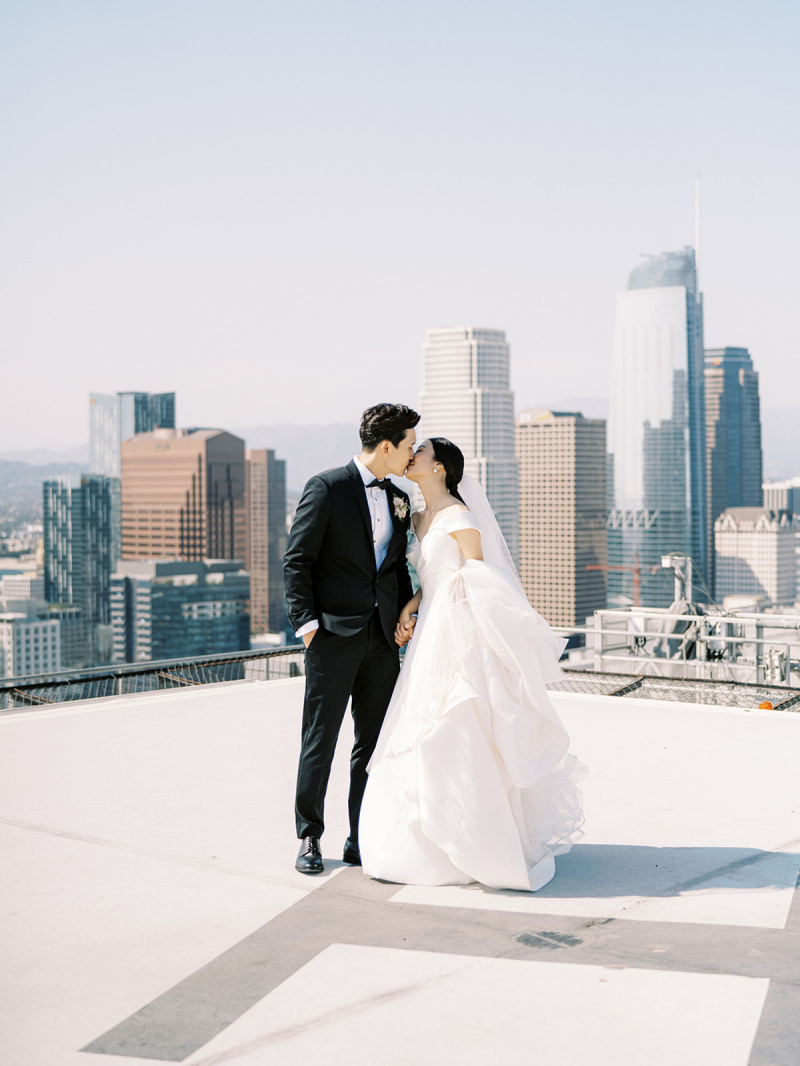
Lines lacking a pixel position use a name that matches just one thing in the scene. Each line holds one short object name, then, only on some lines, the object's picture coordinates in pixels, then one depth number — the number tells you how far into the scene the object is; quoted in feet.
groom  12.64
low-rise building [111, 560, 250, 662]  404.16
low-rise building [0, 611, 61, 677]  374.02
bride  11.72
